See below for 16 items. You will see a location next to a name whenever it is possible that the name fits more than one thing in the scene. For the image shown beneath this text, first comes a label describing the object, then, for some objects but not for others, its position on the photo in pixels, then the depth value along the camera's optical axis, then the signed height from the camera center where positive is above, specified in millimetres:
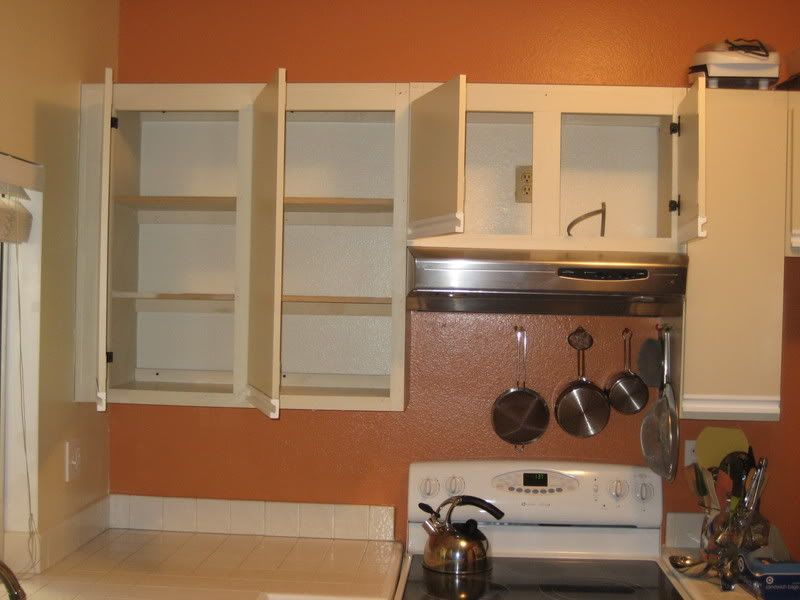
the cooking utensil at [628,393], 2615 -299
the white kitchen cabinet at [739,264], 2262 +97
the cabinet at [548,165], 2156 +392
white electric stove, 2518 -645
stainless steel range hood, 2184 +59
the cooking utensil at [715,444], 2570 -449
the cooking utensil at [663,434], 2479 -414
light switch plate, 2418 -501
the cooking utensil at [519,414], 2635 -373
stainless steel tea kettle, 2359 -709
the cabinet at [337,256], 2689 +123
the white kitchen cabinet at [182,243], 2188 +149
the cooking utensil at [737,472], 2342 -491
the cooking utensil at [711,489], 2403 -553
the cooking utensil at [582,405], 2635 -343
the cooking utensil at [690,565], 2328 -757
